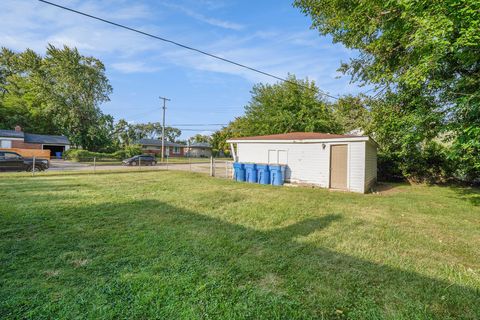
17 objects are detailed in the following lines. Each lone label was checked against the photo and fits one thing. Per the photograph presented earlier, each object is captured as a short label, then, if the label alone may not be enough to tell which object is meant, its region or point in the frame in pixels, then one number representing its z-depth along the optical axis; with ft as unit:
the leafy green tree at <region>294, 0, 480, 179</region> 15.47
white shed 31.96
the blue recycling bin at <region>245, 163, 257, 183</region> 39.14
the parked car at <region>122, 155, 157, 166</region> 73.10
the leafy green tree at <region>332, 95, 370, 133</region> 34.94
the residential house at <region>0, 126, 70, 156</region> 91.86
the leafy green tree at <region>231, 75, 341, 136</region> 69.72
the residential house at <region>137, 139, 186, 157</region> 152.97
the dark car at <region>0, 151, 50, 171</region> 44.01
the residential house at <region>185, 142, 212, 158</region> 188.65
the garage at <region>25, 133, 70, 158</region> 100.63
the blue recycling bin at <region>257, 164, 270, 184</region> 37.91
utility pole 98.63
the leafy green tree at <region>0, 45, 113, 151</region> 110.42
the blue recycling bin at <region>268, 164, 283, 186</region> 36.94
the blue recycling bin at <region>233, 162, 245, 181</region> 40.47
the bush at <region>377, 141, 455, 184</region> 40.45
